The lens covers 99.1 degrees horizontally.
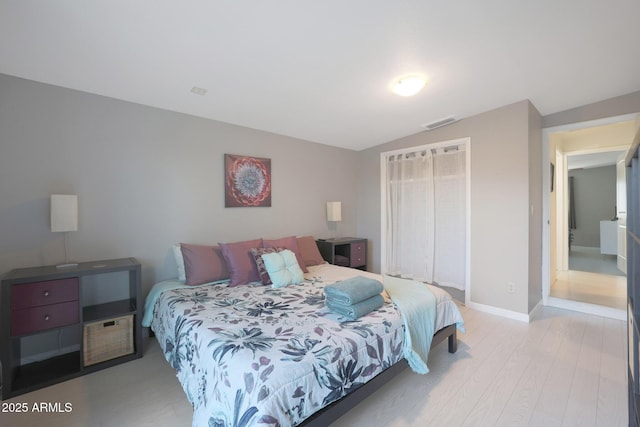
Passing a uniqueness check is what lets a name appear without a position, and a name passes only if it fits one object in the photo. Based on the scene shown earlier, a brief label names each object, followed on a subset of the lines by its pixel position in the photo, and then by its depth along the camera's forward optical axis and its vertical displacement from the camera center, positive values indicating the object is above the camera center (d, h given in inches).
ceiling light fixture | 95.8 +45.4
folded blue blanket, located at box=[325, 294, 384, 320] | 70.1 -25.1
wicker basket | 83.8 -39.6
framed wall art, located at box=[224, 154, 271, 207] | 126.4 +16.0
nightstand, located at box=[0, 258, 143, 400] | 73.4 -31.4
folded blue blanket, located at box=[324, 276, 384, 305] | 71.5 -21.2
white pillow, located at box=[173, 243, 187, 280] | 104.4 -18.1
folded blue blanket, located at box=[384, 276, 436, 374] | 73.4 -31.3
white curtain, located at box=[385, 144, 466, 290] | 144.5 -2.0
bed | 47.4 -29.1
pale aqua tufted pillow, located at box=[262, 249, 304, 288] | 100.7 -21.2
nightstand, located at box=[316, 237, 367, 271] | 153.6 -22.9
